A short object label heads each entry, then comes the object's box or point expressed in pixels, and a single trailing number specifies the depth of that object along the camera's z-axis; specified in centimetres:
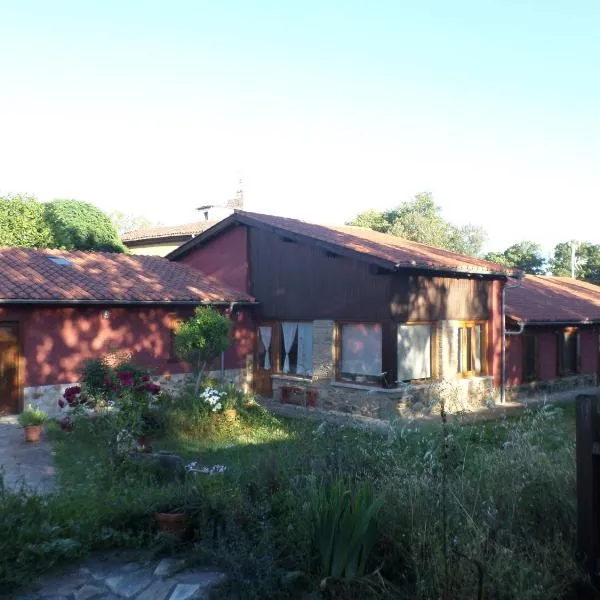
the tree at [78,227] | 2870
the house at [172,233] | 3138
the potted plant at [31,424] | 1077
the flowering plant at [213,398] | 1169
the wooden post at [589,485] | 369
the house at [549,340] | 1719
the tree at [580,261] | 4088
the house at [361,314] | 1367
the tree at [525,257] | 4372
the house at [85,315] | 1319
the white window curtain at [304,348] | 1555
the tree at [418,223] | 4019
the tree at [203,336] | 1300
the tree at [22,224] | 2641
